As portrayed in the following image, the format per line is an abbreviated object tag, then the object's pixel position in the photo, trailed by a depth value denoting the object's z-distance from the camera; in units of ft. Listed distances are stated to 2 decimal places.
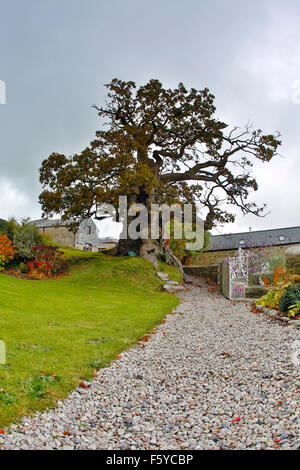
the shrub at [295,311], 26.74
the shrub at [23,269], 60.39
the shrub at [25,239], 64.59
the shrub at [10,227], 70.65
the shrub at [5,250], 59.06
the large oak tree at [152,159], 55.16
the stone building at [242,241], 114.52
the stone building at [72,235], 131.85
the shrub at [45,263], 58.01
